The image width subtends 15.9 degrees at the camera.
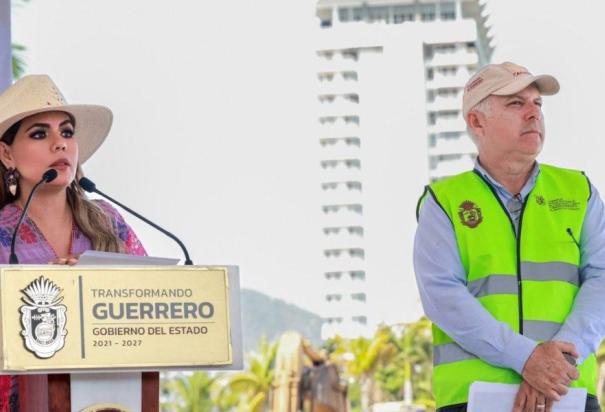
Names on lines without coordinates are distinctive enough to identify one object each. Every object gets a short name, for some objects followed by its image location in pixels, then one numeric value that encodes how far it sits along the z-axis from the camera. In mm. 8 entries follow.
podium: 4165
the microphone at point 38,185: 4526
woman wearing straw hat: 5220
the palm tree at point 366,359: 85517
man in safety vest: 4924
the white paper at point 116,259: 4351
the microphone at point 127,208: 4683
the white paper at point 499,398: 4924
